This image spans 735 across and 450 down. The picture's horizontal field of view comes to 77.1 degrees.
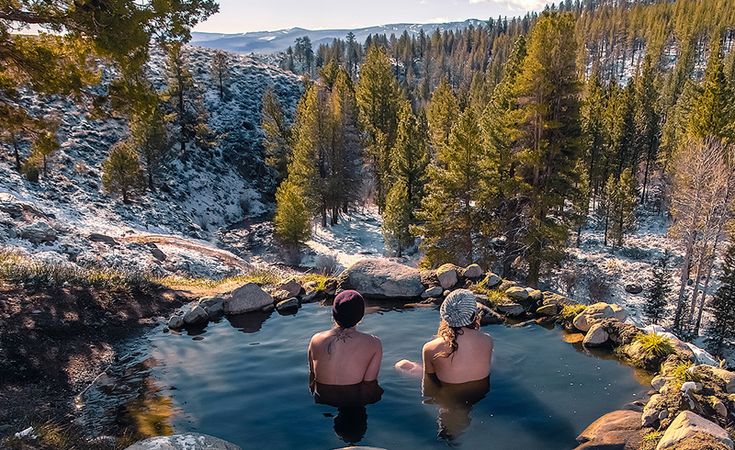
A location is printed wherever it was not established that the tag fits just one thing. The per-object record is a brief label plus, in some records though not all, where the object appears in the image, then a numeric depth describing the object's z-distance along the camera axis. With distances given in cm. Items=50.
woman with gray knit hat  552
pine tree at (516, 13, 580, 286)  1892
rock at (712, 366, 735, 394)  524
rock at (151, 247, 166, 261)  1902
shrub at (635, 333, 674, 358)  627
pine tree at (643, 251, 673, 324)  2949
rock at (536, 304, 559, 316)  824
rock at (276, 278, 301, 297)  962
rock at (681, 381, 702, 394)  497
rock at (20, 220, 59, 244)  1758
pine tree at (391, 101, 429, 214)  3091
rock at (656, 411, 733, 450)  393
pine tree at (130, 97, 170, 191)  3400
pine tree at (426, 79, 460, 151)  3916
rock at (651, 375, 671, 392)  554
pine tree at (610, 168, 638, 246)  4175
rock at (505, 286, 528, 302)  871
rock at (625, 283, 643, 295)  3400
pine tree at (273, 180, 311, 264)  3080
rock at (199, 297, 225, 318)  872
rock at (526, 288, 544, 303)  870
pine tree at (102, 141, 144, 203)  3069
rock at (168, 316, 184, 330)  820
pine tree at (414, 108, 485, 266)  2280
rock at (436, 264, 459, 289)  961
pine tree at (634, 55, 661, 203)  5322
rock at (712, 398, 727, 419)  473
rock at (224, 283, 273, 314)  893
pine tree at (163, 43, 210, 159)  4588
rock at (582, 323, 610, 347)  701
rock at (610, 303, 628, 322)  758
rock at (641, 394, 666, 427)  478
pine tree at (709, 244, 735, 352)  2592
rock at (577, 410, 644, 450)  452
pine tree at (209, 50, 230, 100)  5991
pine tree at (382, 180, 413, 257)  3072
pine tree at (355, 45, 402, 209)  4528
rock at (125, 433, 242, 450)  368
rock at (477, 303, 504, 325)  805
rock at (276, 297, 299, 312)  905
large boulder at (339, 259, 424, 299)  953
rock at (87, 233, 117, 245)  1958
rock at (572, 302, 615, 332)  748
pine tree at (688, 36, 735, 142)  3603
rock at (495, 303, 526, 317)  841
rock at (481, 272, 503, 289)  944
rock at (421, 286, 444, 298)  937
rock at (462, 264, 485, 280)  984
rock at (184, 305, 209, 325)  829
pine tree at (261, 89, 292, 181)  4569
